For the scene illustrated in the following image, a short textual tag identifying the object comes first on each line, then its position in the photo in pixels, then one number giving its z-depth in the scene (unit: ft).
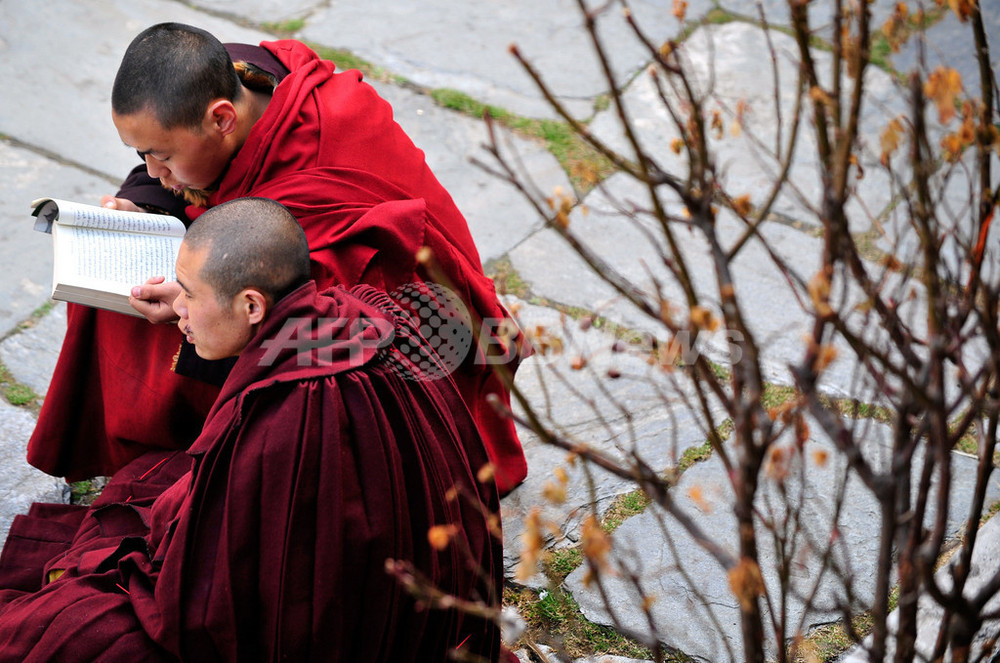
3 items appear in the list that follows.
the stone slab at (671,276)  23.17
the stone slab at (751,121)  28.58
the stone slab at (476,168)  26.53
